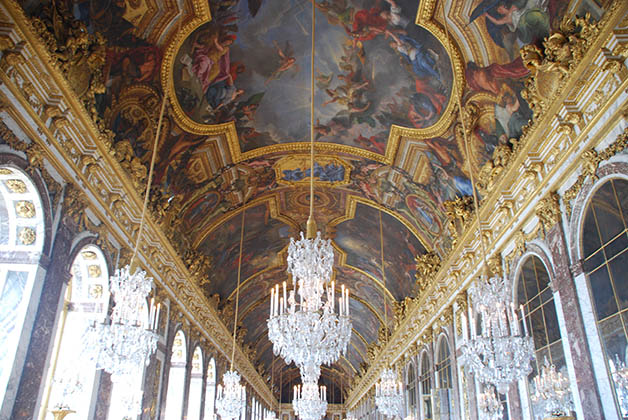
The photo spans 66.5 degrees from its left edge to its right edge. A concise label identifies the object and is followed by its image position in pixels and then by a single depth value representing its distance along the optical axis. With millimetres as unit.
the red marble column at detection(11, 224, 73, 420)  6395
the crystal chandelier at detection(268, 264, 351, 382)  6500
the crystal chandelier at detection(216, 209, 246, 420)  15539
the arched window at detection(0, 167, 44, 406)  6414
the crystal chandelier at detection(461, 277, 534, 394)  6145
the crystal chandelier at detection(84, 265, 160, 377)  6090
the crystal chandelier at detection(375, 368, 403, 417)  14555
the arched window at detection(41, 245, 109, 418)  8523
